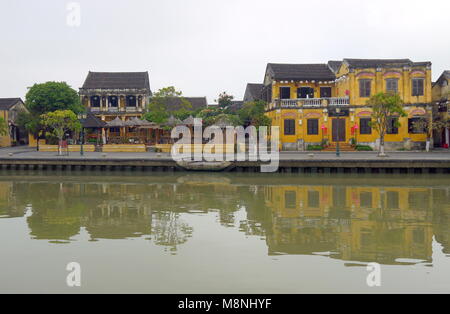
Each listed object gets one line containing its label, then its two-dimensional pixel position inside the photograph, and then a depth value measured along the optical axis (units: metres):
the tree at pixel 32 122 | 45.12
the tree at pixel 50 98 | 45.91
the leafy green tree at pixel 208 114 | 41.44
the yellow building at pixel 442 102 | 41.75
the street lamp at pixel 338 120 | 41.09
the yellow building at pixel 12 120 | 51.91
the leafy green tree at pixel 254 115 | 39.91
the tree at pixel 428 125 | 39.31
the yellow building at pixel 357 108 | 40.09
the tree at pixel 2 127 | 45.07
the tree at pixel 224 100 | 49.38
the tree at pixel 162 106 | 43.97
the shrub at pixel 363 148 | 40.06
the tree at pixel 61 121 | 37.12
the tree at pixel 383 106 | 32.81
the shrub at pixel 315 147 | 40.59
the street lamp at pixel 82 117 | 43.92
